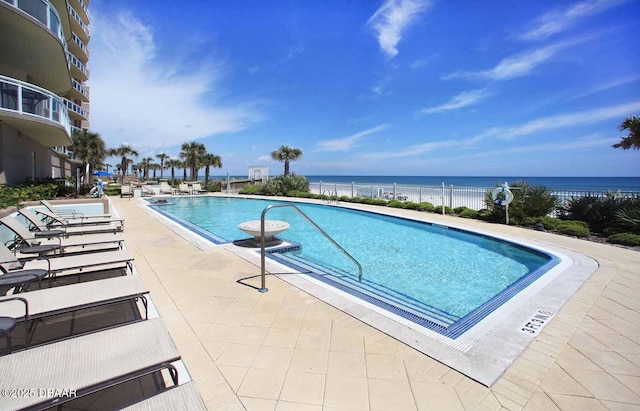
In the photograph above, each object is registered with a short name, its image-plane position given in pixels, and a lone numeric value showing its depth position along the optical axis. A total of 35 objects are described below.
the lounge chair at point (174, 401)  1.45
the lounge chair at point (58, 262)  3.58
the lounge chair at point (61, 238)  4.89
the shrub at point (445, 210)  12.46
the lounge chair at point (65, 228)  5.94
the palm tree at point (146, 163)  63.09
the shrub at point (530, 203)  9.90
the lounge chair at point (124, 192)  21.52
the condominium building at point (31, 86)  9.29
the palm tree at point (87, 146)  29.11
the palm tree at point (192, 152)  35.00
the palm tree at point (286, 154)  26.09
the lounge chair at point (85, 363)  1.52
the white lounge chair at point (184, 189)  24.48
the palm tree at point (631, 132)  8.36
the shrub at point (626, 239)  7.00
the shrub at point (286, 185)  21.98
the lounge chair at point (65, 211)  7.39
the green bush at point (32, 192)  7.46
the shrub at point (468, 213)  11.38
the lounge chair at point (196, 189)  25.02
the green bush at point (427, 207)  12.99
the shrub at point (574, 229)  8.10
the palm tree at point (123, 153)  48.84
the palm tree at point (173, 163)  54.43
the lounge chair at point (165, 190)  25.26
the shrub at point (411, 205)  13.67
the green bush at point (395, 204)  14.36
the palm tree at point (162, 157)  58.52
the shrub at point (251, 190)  23.59
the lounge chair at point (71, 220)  6.91
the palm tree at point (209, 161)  36.06
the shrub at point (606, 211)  7.94
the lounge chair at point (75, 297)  2.37
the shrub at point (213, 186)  27.41
